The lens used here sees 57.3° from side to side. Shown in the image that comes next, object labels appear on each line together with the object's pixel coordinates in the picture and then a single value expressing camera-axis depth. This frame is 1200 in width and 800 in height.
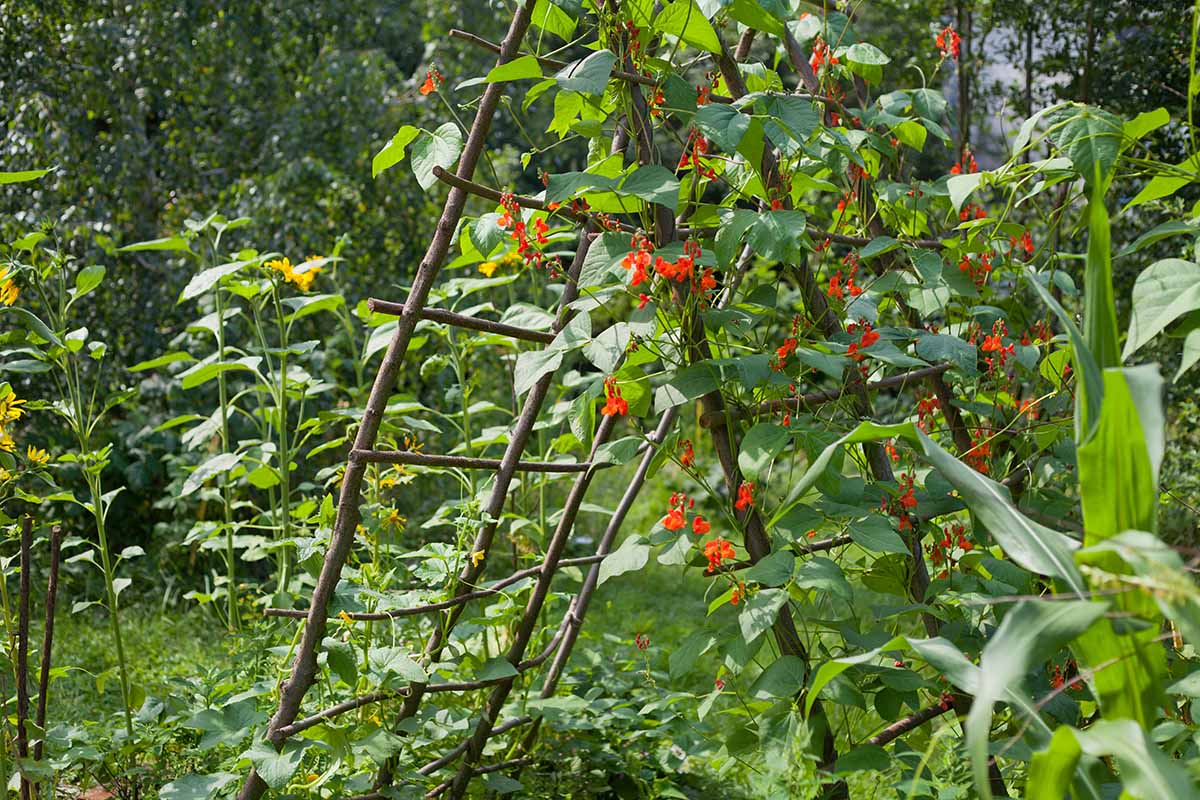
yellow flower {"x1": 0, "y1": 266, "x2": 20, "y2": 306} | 1.58
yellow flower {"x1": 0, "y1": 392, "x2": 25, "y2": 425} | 1.63
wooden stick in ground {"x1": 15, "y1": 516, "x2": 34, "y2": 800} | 1.59
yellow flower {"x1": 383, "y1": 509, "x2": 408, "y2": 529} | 1.77
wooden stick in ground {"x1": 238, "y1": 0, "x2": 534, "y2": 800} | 1.46
